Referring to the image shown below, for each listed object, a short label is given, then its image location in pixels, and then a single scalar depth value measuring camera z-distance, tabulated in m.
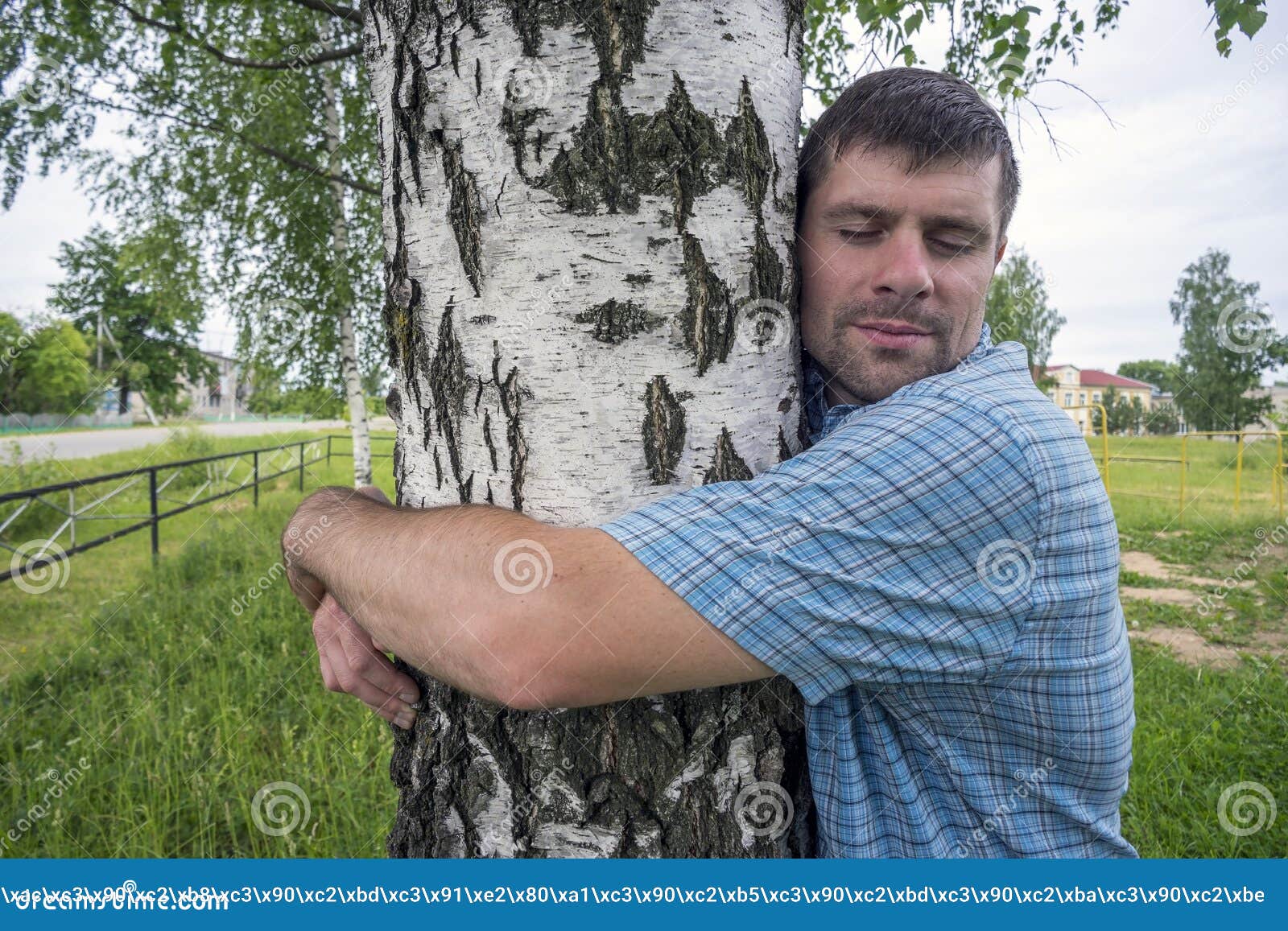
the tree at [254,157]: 6.86
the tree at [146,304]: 8.98
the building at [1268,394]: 27.73
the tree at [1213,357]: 28.77
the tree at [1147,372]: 54.61
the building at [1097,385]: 47.50
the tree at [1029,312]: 23.23
